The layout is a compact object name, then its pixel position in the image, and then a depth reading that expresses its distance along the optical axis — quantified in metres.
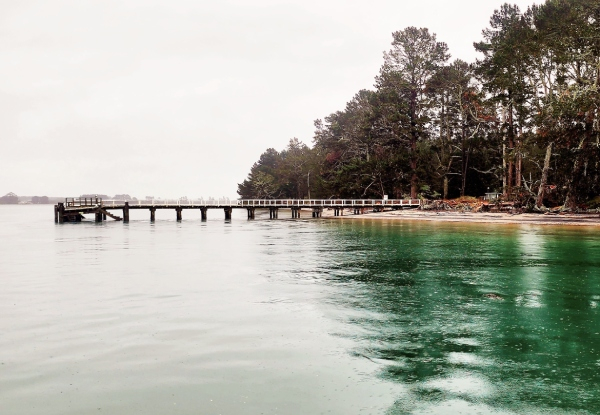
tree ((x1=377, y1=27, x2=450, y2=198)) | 75.69
